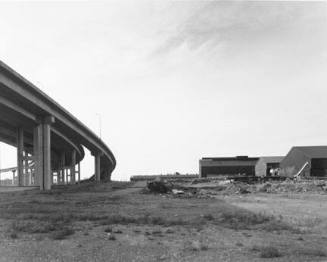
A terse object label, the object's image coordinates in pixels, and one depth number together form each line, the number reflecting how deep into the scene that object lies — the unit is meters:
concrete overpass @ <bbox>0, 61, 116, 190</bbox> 48.25
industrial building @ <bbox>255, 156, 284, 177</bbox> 120.43
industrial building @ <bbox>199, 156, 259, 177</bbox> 134.12
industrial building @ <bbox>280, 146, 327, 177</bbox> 94.81
